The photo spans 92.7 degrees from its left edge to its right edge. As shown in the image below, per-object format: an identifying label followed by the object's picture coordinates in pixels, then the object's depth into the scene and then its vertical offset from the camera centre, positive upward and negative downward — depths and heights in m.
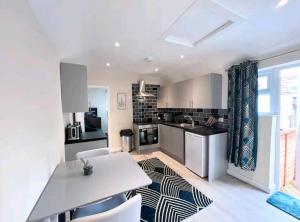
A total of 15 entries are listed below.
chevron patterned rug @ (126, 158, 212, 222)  1.87 -1.42
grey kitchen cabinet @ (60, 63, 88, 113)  2.35 +0.31
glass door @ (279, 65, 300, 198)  2.19 -0.36
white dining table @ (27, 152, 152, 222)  1.02 -0.70
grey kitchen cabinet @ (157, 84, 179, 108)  4.12 +0.26
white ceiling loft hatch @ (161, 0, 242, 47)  1.38 +0.97
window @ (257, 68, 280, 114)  2.28 +0.22
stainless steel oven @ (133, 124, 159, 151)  4.11 -0.90
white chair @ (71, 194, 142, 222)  0.82 -0.66
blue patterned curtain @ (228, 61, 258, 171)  2.34 -0.18
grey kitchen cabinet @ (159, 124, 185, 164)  3.35 -0.94
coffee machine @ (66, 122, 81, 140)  2.56 -0.47
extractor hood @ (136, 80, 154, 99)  4.34 +0.42
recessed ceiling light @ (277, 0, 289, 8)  1.29 +0.93
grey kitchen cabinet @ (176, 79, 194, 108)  3.52 +0.30
